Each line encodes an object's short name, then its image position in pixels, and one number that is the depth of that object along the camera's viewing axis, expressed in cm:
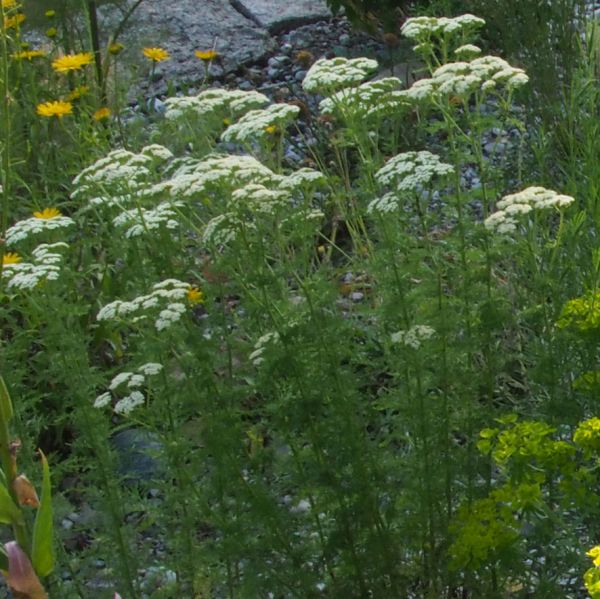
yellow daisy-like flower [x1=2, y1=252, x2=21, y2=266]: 343
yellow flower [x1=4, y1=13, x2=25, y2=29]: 442
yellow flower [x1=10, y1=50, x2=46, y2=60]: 458
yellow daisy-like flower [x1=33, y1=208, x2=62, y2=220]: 370
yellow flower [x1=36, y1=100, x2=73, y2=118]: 440
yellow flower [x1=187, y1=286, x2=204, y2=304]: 307
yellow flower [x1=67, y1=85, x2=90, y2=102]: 450
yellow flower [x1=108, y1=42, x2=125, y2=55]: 520
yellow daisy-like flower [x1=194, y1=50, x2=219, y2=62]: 506
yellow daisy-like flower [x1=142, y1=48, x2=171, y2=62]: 495
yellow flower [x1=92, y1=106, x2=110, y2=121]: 461
